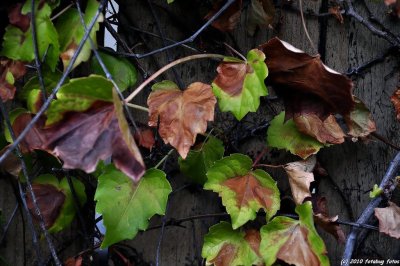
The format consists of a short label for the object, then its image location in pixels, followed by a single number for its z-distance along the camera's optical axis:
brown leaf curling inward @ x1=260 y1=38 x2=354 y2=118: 1.12
